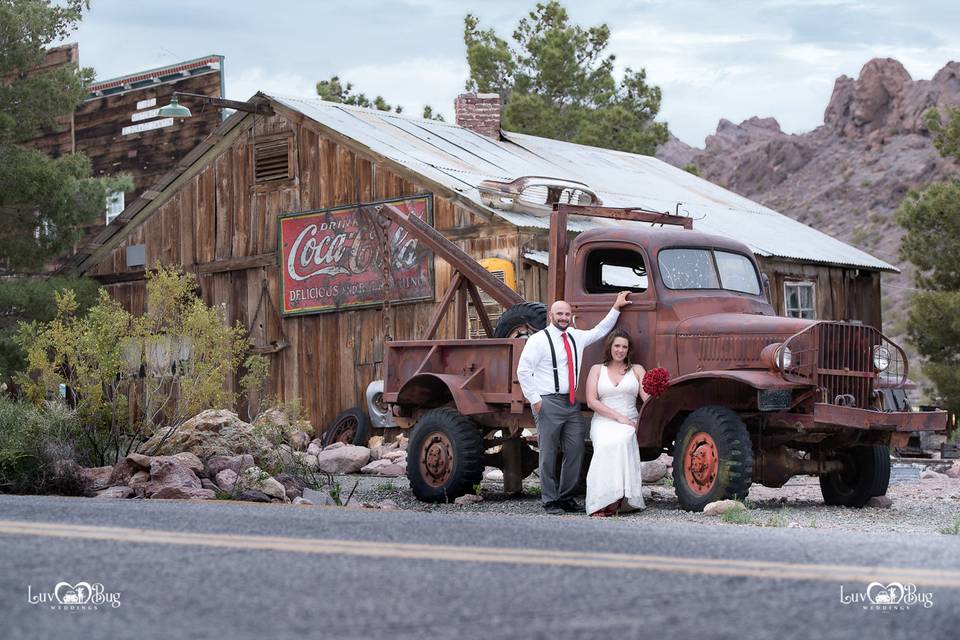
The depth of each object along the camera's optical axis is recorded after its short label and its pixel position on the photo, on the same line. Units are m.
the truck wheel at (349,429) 22.91
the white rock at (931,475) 18.28
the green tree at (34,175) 24.62
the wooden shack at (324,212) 22.47
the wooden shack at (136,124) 40.50
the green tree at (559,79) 49.09
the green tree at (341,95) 48.78
